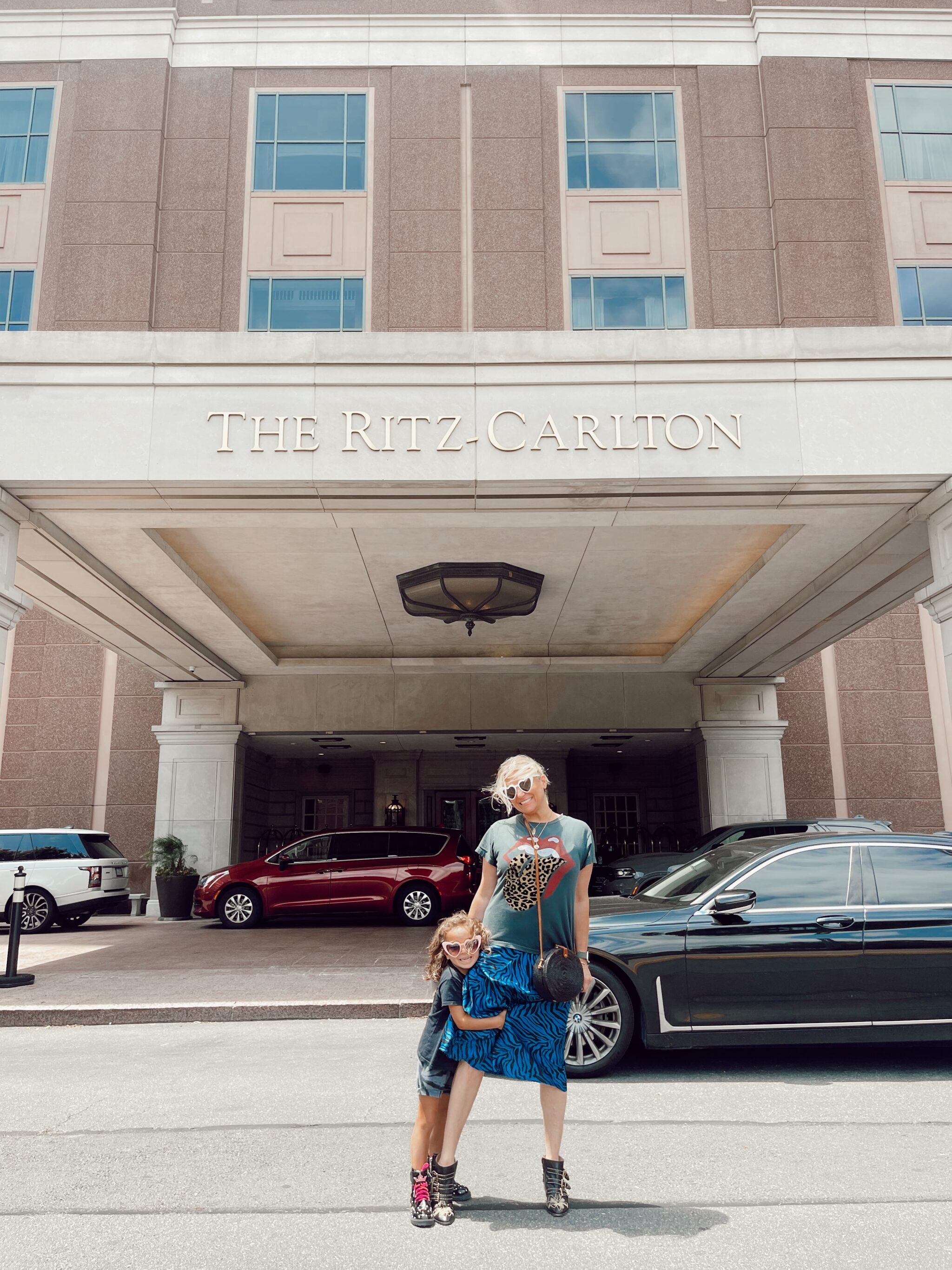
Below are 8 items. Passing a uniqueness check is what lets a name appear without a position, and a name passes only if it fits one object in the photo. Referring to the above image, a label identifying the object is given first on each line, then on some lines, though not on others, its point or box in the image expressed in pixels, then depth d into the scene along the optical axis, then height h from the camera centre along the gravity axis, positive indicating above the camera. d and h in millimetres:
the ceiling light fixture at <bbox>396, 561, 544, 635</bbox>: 12938 +3489
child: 3508 -728
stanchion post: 8930 -846
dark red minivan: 15984 -652
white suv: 15359 -415
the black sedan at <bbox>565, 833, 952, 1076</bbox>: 5754 -765
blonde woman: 3521 -390
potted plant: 17547 -565
